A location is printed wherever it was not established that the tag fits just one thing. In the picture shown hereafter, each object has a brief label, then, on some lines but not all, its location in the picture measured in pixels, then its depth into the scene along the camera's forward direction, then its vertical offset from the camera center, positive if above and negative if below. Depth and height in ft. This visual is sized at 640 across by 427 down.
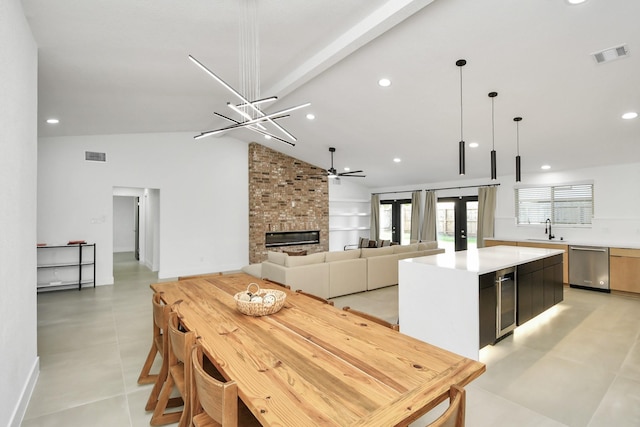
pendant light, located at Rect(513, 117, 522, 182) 12.91 +3.95
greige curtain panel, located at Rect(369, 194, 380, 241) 35.14 -0.57
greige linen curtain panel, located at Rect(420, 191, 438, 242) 29.60 -0.40
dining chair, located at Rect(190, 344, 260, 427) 3.73 -2.38
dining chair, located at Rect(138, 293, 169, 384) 6.92 -3.40
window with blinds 20.84 +0.51
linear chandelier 8.75 +5.83
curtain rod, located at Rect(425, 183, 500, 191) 25.23 +2.16
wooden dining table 3.47 -2.20
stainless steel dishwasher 18.11 -3.33
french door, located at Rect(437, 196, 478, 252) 27.33 -0.98
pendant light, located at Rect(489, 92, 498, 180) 11.91 +4.17
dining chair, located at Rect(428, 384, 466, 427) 3.30 -2.16
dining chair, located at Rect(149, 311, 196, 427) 5.22 -3.25
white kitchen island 9.77 -2.88
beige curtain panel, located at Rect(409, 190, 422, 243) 30.92 -0.41
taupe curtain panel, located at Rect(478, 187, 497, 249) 24.99 -0.03
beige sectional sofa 16.42 -3.23
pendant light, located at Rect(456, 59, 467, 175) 10.84 +2.08
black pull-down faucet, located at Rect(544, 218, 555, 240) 22.13 -1.10
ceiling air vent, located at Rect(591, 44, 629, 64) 10.05 +5.18
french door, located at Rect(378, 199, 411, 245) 33.37 -0.97
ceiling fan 23.02 +2.82
